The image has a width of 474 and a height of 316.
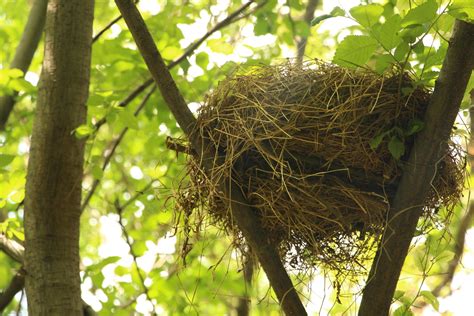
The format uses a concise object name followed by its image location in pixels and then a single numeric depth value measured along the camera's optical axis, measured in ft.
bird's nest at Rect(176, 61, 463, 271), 10.71
